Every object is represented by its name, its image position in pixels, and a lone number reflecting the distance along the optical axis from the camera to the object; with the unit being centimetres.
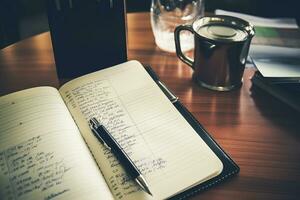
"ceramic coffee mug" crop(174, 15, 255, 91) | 63
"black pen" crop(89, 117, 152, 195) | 49
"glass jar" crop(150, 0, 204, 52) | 83
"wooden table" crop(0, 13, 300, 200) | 52
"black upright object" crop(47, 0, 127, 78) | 66
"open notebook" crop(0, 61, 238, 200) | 48
